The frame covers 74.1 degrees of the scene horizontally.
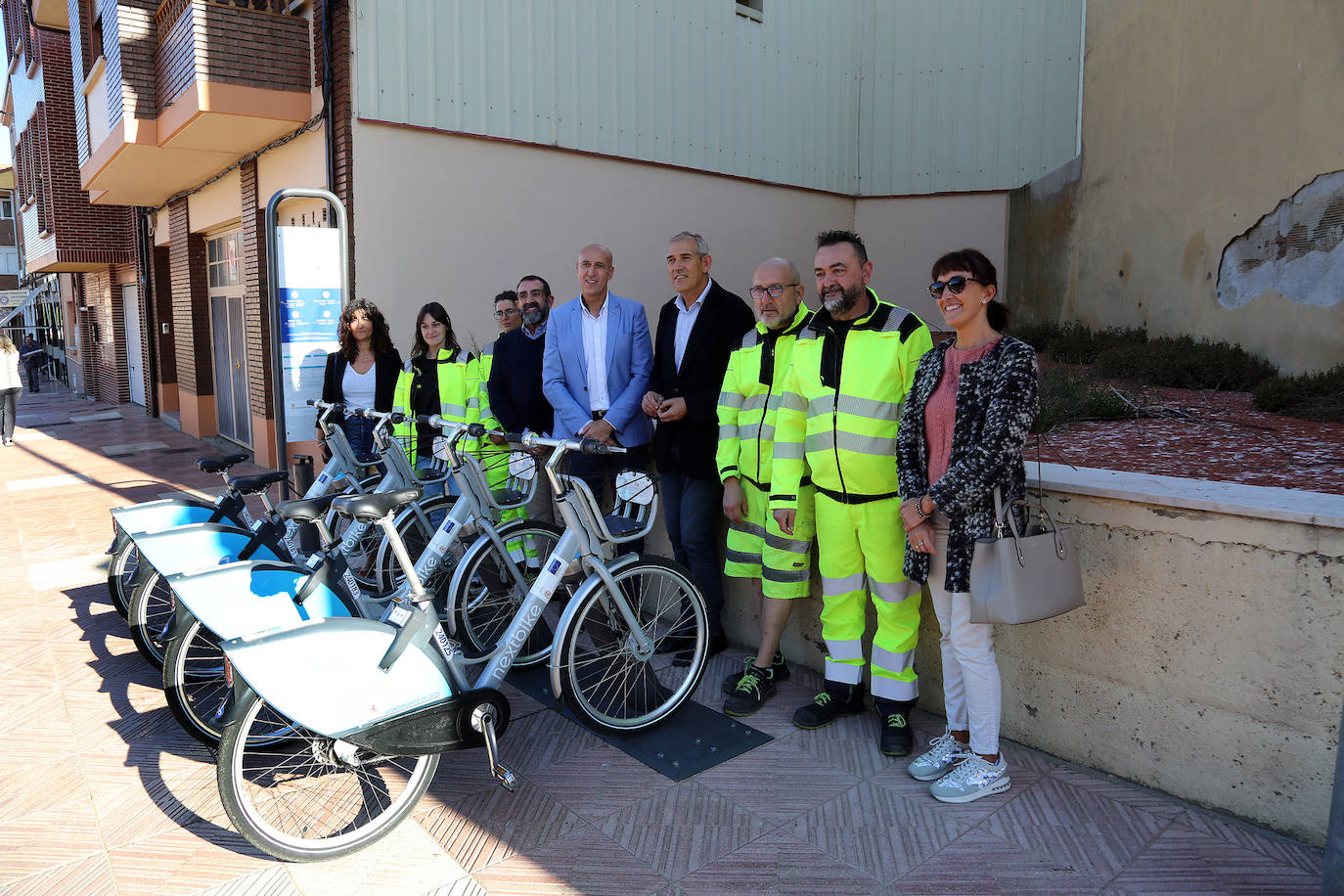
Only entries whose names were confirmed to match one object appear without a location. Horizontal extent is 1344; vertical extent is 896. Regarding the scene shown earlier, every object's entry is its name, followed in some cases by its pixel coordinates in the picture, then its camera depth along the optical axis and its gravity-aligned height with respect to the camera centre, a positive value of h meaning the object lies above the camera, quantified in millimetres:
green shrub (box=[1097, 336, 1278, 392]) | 6758 -187
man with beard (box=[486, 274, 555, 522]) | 5180 -270
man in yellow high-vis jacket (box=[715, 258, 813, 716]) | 3883 -578
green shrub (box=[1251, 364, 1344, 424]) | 5427 -337
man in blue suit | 4723 -127
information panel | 6070 +179
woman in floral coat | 2973 -439
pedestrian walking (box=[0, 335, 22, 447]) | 12977 -765
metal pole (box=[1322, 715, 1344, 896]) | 2141 -1232
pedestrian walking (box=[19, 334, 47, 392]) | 25828 -780
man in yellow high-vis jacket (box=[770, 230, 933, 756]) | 3477 -438
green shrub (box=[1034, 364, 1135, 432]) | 5861 -421
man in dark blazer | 4348 -261
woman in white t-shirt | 5922 -229
